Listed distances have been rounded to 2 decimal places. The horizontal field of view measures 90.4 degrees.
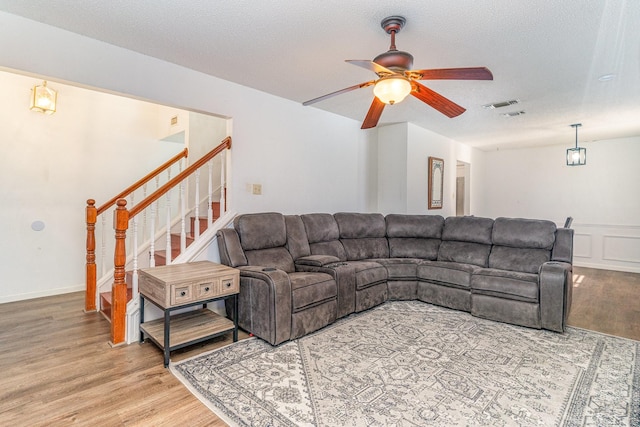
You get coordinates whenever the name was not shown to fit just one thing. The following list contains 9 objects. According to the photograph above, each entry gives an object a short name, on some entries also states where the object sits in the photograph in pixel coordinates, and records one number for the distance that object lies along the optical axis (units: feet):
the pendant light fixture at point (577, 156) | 17.24
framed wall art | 18.84
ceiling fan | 6.54
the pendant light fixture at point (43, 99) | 11.77
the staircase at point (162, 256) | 10.48
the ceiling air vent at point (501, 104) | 12.98
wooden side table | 7.75
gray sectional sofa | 9.34
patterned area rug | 5.93
